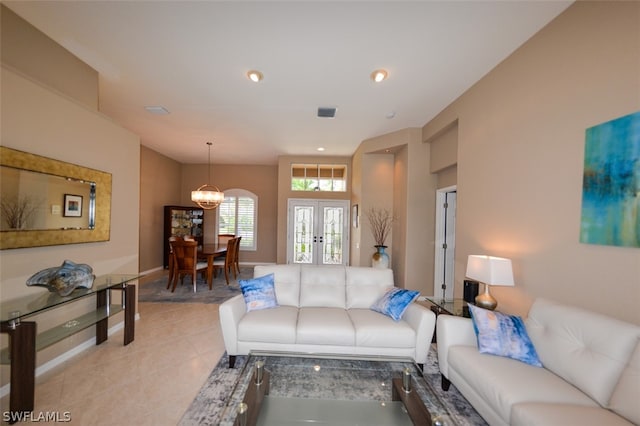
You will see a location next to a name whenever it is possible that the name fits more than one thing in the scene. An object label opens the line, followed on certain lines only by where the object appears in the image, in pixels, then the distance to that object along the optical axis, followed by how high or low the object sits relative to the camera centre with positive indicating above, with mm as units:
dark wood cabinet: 6871 -319
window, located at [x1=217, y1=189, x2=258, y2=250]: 7785 -118
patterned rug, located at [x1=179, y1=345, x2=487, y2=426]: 1788 -1477
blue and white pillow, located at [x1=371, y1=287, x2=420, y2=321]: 2467 -888
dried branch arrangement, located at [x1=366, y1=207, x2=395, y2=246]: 5258 -131
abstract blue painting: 1529 +239
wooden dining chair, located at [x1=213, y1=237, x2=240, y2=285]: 5297 -1058
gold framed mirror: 2012 +75
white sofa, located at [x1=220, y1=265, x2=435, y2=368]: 2285 -1079
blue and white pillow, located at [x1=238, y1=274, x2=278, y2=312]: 2633 -868
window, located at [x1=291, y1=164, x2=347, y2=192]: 6855 +1035
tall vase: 4824 -851
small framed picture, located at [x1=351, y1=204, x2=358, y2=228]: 5828 +19
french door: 6746 -429
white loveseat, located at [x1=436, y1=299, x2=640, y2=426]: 1269 -977
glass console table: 1710 -1026
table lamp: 2213 -509
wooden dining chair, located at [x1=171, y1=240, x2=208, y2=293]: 4699 -912
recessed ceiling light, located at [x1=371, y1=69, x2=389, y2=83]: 2795 +1618
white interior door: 4340 -454
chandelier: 5852 +392
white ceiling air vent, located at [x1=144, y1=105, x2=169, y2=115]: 3838 +1614
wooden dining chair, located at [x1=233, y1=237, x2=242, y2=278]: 6071 -1146
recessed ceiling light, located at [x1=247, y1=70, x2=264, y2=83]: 2848 +1616
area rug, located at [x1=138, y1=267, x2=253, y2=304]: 4297 -1516
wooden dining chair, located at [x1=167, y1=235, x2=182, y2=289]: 4790 -1039
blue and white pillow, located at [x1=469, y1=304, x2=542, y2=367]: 1758 -872
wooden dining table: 4926 -864
